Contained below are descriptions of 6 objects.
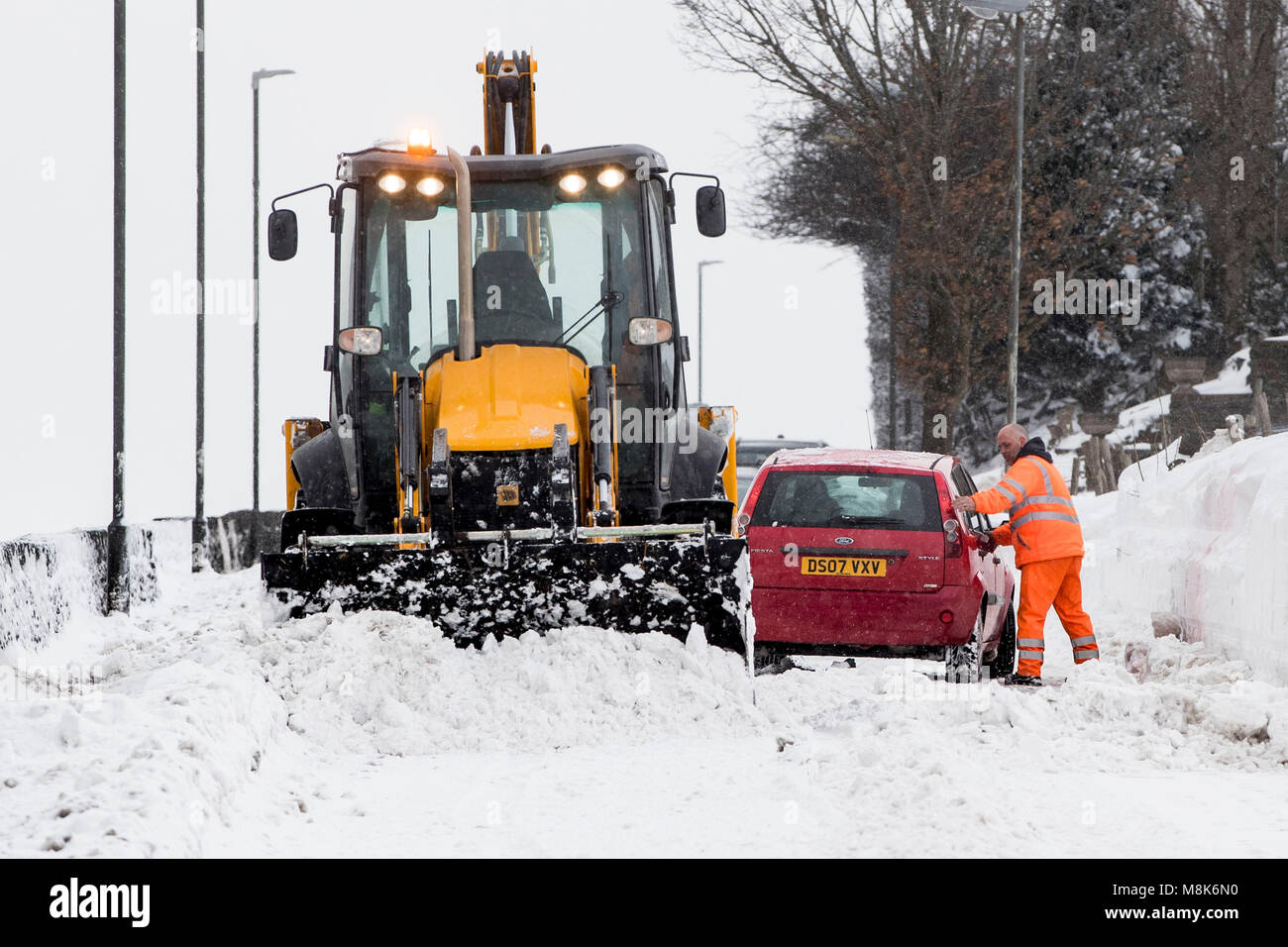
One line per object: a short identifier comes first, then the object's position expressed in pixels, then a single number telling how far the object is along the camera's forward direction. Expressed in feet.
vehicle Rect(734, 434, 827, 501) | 83.35
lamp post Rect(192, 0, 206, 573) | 75.36
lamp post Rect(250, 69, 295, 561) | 92.07
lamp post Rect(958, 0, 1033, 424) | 86.33
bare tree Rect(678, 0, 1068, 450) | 114.62
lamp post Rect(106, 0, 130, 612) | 53.01
